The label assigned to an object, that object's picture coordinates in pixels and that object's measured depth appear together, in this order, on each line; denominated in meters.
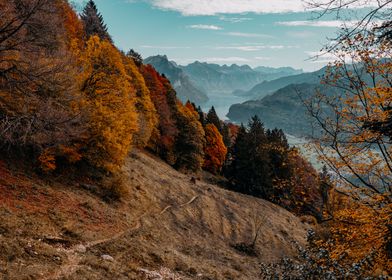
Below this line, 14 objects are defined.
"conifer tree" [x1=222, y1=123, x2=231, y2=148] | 92.44
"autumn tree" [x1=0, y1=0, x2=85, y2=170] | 16.50
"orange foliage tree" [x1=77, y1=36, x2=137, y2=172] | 31.52
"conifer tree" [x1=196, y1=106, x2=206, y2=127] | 90.26
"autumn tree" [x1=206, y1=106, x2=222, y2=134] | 92.31
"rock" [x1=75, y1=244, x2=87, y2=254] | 18.06
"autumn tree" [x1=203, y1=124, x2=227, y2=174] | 78.12
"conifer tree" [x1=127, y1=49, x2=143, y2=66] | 97.03
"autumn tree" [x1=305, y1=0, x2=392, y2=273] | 10.37
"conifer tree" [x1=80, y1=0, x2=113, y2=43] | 71.88
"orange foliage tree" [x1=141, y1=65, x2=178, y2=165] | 64.69
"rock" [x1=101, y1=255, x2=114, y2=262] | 18.23
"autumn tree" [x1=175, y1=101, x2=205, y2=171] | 64.12
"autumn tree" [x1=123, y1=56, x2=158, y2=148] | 53.13
